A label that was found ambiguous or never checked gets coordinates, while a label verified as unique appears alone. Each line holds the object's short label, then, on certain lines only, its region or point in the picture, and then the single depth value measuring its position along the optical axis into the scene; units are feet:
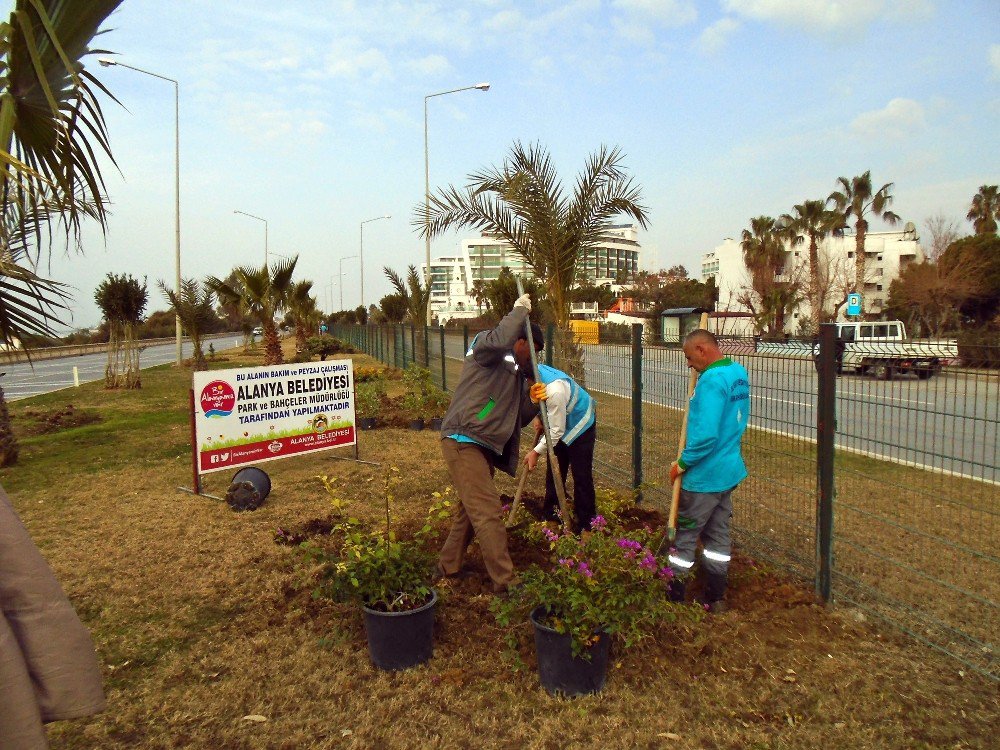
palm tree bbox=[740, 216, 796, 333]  162.30
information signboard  23.81
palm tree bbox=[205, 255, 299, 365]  69.36
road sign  74.15
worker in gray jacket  13.82
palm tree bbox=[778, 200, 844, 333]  138.21
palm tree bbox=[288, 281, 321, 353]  96.58
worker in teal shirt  12.98
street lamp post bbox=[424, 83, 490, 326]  76.07
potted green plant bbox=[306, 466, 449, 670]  11.70
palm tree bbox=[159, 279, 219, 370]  75.82
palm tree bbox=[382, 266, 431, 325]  80.43
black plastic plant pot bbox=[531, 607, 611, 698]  10.75
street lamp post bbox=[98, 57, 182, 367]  89.04
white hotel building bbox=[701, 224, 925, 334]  151.52
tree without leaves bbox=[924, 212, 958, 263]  118.52
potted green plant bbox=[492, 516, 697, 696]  10.66
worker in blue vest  15.62
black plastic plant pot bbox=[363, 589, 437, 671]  11.64
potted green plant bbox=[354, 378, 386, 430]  37.76
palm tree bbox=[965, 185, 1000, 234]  150.10
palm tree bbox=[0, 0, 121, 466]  10.42
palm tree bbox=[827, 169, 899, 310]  145.79
